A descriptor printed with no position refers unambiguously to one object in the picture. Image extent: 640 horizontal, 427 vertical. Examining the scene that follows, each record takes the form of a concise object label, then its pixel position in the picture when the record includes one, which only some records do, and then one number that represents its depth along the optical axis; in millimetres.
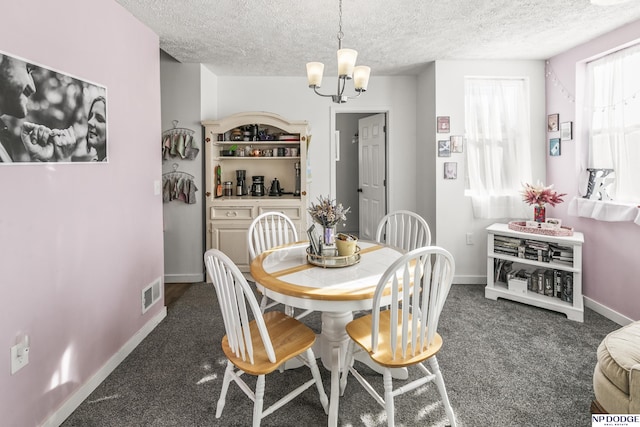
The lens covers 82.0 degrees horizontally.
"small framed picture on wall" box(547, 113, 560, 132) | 3740
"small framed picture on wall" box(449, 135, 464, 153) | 3990
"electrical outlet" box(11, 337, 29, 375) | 1602
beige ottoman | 1541
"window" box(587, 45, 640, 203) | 2965
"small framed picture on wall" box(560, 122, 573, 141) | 3541
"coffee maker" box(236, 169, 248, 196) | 4473
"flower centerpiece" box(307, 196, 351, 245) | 2189
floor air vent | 2848
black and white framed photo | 1591
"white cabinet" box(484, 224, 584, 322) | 3141
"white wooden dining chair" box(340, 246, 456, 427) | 1597
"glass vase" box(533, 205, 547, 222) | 3477
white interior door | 5094
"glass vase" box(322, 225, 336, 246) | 2242
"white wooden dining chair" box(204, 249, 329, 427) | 1585
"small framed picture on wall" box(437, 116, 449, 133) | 3984
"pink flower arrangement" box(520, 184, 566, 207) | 3420
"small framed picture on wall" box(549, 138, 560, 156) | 3734
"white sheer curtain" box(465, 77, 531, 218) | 3984
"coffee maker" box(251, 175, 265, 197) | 4449
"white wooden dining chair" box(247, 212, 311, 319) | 2588
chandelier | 2010
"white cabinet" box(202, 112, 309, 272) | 4125
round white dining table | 1727
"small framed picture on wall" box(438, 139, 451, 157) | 4000
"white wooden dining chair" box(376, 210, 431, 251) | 2788
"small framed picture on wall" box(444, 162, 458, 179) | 4004
